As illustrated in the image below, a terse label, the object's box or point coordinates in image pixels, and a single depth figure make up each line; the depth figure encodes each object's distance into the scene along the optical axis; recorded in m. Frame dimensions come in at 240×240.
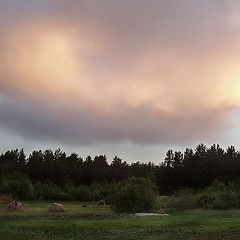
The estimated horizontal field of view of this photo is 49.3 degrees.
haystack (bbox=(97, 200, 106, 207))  55.95
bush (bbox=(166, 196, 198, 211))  44.55
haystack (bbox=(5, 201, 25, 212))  36.73
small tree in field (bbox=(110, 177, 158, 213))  38.51
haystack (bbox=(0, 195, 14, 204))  55.35
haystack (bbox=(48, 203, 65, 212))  38.54
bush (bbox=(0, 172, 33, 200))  64.73
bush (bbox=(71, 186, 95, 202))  71.51
